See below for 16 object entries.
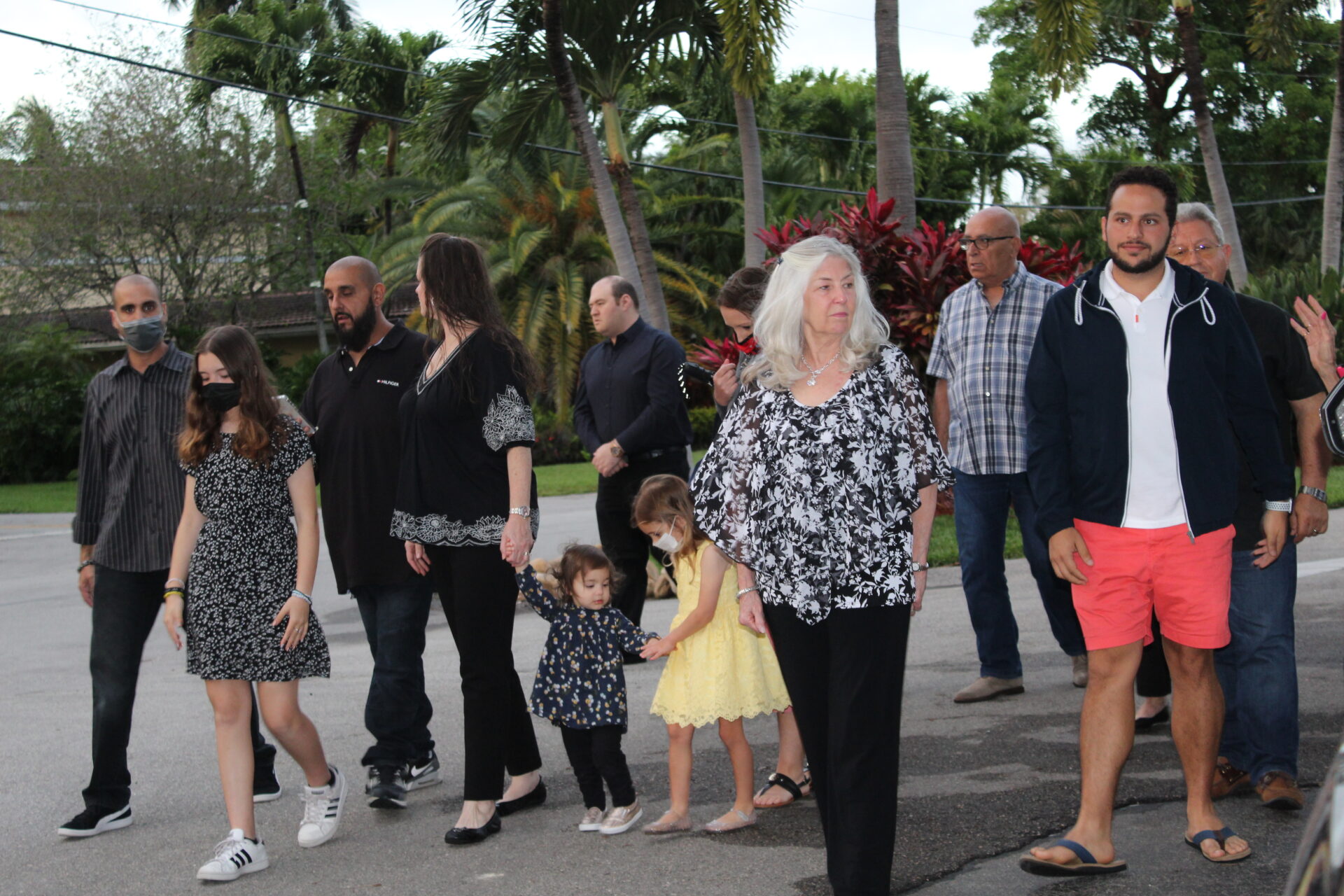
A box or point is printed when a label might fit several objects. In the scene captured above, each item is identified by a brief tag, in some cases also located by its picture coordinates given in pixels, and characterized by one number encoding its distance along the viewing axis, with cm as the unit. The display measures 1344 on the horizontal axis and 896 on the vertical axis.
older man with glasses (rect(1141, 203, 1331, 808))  464
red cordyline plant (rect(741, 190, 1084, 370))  1183
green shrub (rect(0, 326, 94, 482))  3033
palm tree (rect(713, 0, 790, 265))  1414
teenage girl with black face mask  485
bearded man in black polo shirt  541
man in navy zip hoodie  417
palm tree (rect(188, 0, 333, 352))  3331
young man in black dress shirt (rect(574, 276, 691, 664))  743
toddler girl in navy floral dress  489
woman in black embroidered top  493
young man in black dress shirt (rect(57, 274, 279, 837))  534
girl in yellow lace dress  477
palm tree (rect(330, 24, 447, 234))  3588
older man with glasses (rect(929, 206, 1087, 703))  637
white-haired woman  371
